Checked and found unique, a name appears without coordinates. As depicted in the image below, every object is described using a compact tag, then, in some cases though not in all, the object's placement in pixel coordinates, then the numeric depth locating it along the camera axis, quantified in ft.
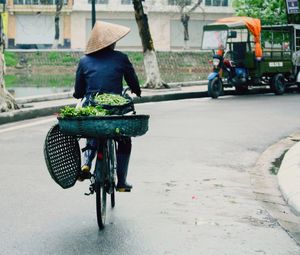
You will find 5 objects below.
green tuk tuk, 68.18
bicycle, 18.17
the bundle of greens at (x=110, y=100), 19.39
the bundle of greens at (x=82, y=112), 18.44
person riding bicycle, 20.45
